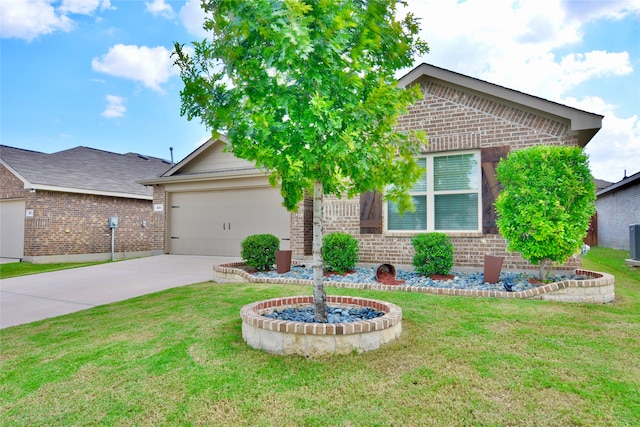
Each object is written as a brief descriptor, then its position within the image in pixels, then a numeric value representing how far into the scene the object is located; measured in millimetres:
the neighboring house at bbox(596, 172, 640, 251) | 15654
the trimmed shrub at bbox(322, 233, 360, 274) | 7434
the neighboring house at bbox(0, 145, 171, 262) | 13078
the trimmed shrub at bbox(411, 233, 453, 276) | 6688
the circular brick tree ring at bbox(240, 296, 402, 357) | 3252
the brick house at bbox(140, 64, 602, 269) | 7051
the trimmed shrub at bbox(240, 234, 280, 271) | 7934
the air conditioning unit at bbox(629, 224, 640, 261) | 10172
